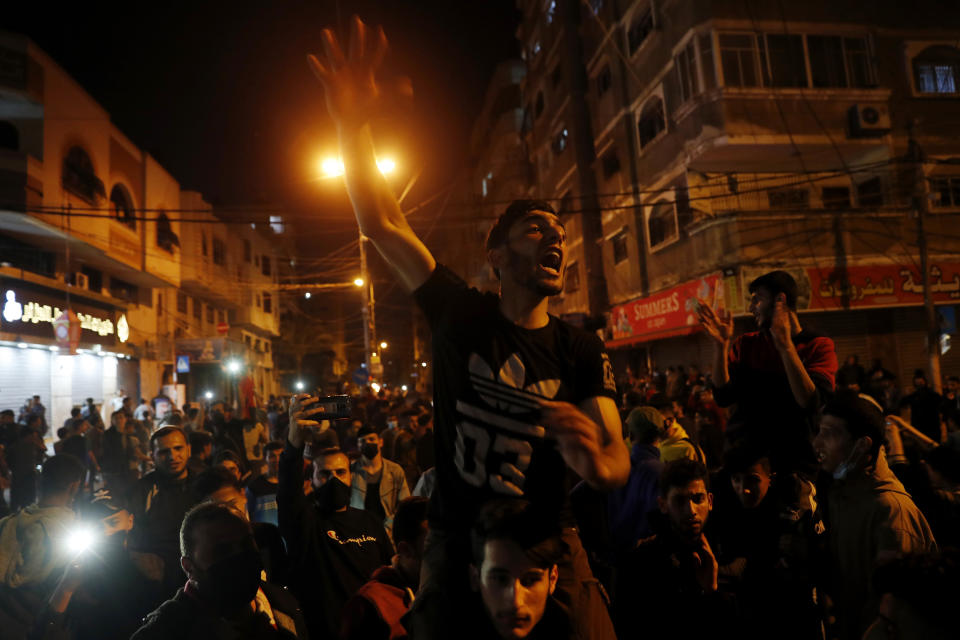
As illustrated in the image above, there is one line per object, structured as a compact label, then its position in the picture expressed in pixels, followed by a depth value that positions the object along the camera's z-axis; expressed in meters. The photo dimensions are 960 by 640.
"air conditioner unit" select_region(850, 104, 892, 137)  18.52
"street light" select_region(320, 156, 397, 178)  16.07
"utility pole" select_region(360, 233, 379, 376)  22.11
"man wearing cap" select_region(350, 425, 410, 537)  6.96
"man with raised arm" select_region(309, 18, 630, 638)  2.11
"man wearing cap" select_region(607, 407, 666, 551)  5.14
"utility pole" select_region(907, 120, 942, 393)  15.55
